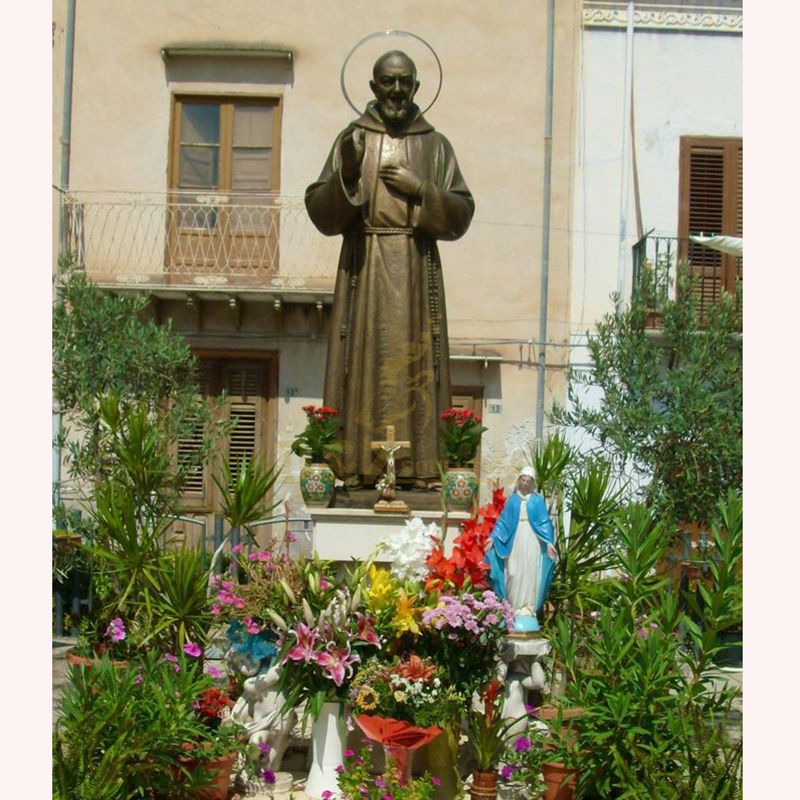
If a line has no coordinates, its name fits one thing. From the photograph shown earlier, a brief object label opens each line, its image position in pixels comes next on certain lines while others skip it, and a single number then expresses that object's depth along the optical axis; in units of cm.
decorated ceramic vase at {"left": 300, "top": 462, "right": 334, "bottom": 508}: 713
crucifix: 717
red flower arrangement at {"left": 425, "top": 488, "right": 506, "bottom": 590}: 629
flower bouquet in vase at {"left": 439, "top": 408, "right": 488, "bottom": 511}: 741
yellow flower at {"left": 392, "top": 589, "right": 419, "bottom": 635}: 593
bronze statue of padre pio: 749
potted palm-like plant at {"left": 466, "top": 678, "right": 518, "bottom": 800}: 578
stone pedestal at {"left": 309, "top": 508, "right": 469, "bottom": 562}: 712
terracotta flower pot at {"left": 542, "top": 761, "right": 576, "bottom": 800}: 570
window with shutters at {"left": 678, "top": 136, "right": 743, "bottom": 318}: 1507
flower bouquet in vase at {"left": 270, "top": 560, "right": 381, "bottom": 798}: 584
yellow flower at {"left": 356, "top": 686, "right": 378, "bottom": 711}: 577
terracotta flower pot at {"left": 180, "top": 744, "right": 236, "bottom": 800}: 560
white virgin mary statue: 645
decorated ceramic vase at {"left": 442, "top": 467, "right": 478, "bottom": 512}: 714
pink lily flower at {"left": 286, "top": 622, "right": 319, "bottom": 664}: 582
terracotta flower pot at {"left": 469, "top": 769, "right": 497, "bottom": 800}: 576
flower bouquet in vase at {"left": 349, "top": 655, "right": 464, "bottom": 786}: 569
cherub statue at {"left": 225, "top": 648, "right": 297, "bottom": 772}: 602
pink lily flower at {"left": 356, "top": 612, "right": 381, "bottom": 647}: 591
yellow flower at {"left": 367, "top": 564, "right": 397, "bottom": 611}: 605
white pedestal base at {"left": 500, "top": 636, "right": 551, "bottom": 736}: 627
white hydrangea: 638
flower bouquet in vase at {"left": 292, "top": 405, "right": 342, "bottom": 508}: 716
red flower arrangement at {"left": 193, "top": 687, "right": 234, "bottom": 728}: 593
